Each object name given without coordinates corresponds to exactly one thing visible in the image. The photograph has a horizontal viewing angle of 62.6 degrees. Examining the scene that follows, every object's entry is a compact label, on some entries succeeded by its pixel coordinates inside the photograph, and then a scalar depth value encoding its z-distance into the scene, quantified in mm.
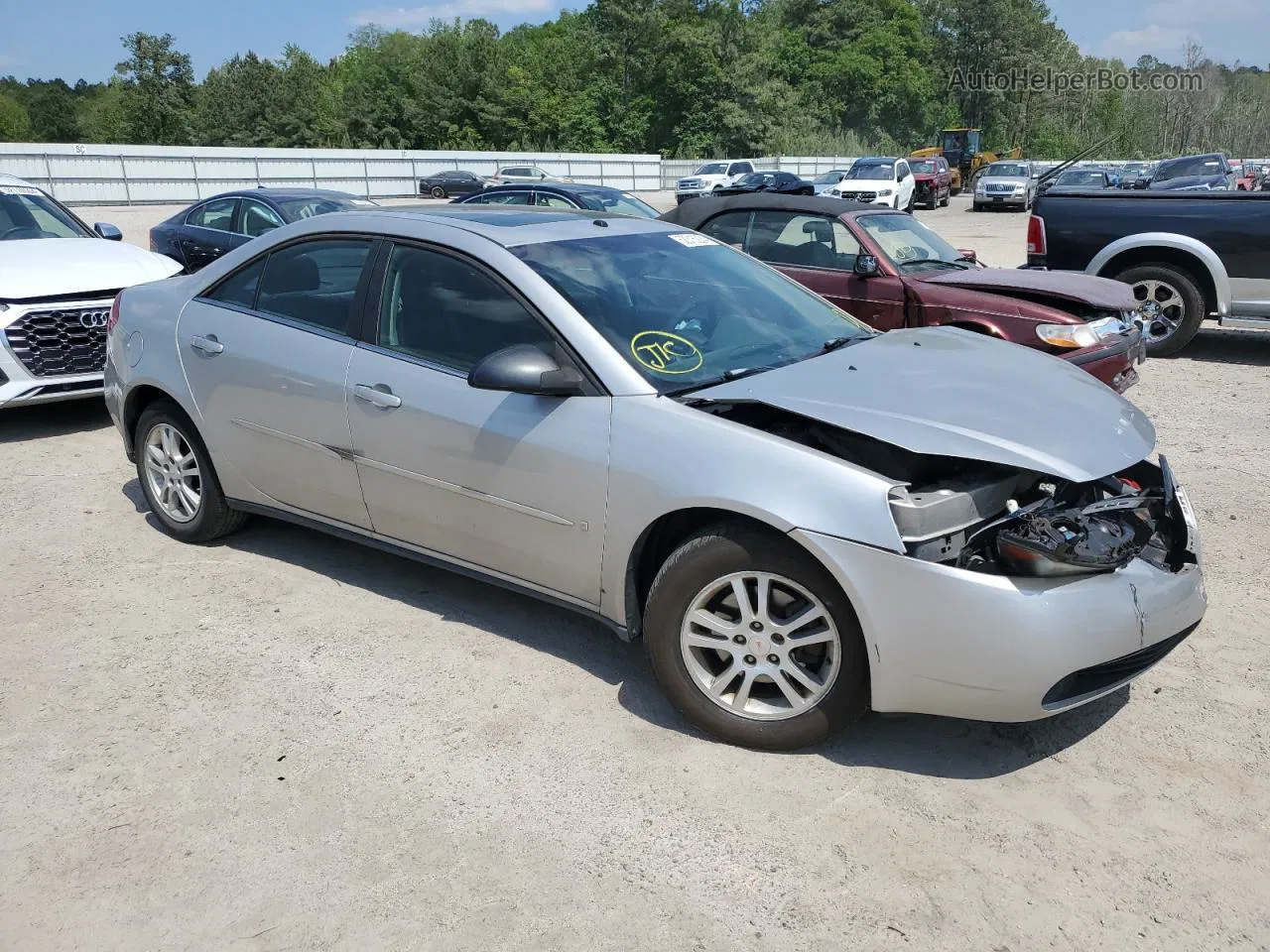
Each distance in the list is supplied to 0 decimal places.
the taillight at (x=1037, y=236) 10242
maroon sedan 7246
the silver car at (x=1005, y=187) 34500
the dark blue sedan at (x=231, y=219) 11469
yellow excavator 48375
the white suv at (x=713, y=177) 37875
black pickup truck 9469
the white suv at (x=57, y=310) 6898
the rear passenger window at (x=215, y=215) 11773
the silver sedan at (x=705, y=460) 3029
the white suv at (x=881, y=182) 29609
